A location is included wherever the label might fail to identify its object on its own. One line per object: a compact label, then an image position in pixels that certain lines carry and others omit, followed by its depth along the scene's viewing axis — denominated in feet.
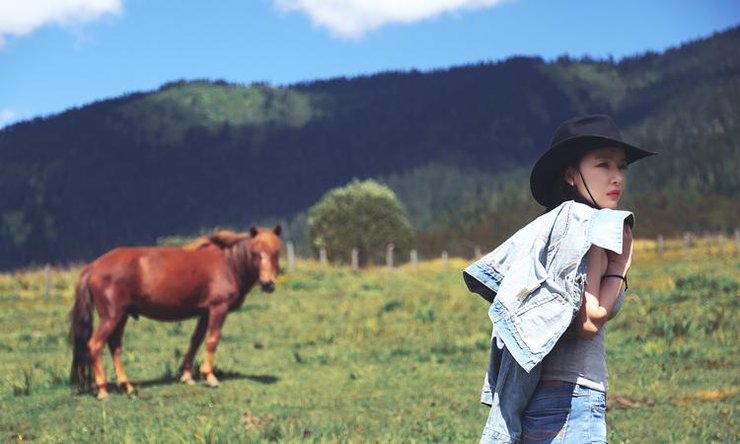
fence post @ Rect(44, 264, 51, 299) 101.25
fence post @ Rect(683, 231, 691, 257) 173.99
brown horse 37.70
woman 11.21
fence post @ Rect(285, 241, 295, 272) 142.24
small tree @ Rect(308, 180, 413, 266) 247.50
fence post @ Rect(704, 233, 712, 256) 166.82
